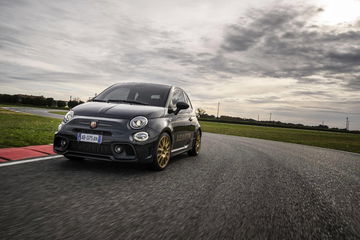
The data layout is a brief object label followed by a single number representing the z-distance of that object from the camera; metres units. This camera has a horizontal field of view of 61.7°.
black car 4.40
